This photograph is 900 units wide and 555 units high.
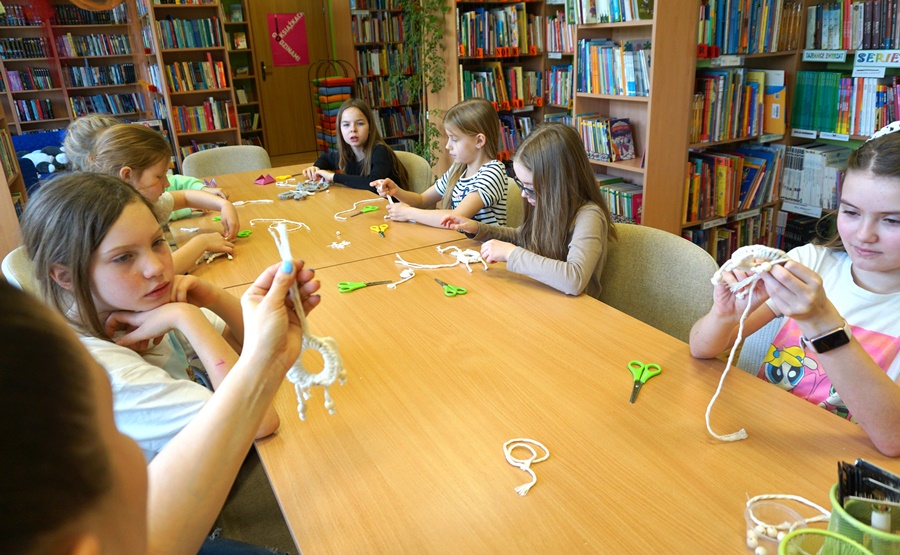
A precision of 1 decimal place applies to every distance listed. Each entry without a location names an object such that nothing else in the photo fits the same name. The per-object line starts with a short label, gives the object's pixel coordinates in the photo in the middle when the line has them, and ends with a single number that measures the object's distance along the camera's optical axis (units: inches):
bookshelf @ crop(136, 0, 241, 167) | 208.2
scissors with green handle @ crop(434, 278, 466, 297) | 62.0
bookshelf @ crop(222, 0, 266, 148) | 269.4
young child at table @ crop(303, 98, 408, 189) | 118.5
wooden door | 283.4
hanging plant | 163.9
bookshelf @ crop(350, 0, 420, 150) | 250.1
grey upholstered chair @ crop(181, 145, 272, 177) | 138.9
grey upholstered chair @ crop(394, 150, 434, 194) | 126.3
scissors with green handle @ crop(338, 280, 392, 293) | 64.6
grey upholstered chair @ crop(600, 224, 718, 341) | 60.2
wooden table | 31.4
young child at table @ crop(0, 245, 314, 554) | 12.8
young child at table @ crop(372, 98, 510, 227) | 93.1
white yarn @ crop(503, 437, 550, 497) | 34.1
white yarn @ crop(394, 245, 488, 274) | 70.9
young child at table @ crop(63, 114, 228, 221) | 82.8
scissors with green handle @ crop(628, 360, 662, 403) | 43.6
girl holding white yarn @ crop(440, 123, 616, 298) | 65.6
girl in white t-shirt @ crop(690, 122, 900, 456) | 35.3
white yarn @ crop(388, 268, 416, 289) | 67.2
